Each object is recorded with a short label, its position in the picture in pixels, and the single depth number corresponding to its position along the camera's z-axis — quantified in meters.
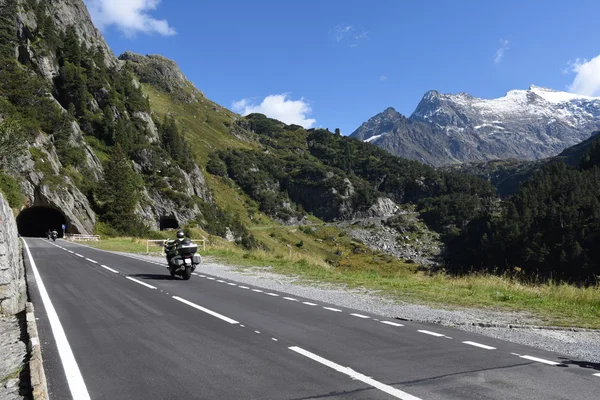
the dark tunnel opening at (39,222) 72.62
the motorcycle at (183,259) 16.03
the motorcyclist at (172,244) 16.53
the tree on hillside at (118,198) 68.12
